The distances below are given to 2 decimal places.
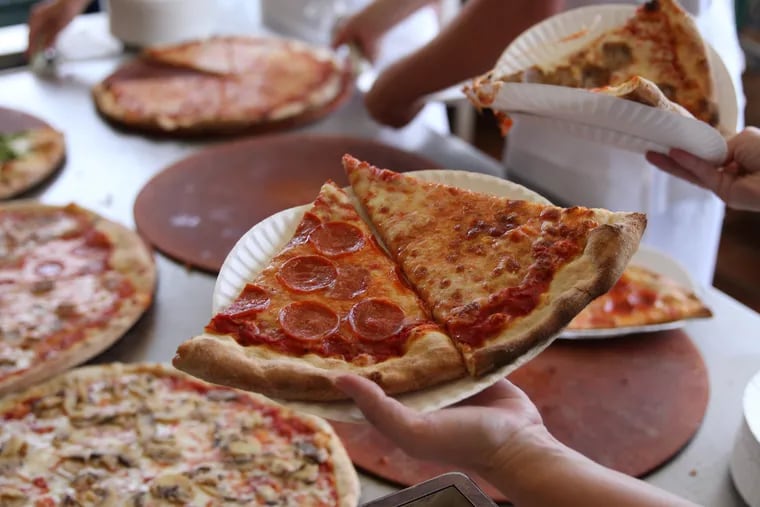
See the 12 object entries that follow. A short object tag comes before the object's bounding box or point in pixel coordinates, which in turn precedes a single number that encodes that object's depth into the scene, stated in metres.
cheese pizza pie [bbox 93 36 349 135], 2.68
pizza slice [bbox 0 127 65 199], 2.33
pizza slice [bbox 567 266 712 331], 1.73
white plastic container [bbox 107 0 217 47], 3.19
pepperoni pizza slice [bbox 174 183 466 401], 1.01
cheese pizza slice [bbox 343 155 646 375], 1.07
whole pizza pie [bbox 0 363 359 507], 1.40
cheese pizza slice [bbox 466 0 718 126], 1.47
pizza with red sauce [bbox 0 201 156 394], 1.68
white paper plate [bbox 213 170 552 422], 0.99
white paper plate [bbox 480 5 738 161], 1.24
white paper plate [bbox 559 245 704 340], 1.70
